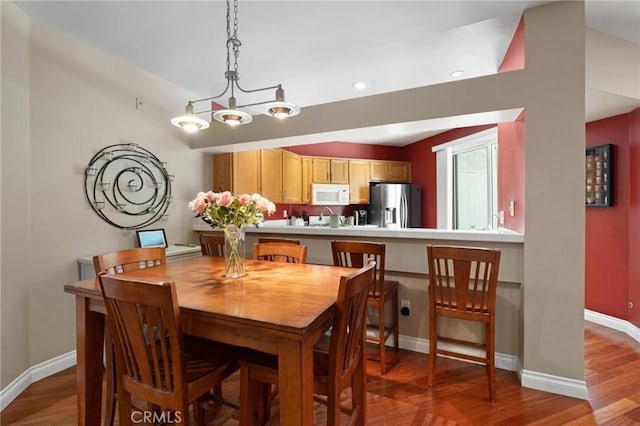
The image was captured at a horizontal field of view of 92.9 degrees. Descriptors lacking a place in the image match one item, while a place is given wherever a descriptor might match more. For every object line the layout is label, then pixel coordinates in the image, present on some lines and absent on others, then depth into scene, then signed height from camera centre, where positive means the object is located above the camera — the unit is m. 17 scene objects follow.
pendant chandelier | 1.83 +0.62
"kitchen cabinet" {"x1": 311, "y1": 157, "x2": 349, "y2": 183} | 5.38 +0.79
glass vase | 1.94 -0.24
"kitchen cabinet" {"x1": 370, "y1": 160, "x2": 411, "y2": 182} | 5.98 +0.84
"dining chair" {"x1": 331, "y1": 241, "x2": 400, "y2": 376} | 2.33 -0.62
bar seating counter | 2.34 -0.47
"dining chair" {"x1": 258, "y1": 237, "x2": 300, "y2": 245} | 2.77 -0.25
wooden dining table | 1.18 -0.43
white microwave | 5.32 +0.34
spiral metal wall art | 2.80 +0.29
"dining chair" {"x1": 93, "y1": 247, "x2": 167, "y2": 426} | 1.63 -0.36
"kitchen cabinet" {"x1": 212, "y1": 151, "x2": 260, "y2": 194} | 3.79 +0.54
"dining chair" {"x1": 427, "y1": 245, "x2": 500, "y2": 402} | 2.01 -0.60
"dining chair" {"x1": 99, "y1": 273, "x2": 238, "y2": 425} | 1.22 -0.59
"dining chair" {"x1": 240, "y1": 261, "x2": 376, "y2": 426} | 1.30 -0.72
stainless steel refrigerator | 5.62 +0.15
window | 3.87 +0.47
